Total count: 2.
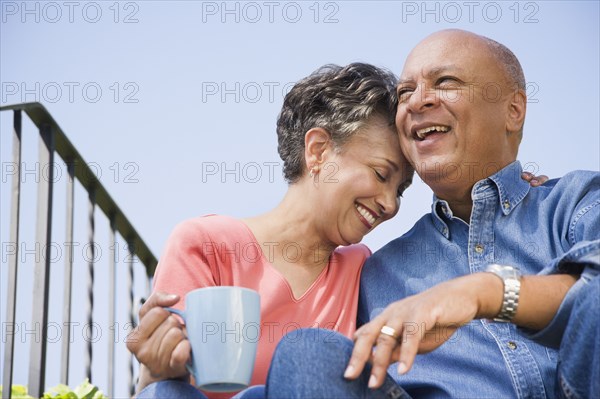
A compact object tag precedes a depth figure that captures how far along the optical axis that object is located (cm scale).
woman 194
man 154
